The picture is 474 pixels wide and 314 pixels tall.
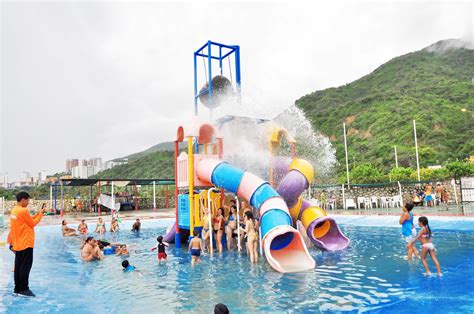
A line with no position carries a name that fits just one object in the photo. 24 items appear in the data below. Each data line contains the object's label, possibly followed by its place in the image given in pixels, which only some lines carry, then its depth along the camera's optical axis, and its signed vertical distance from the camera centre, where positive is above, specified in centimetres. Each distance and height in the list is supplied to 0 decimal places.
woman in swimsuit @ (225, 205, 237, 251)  1005 -111
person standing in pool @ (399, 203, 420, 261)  760 -108
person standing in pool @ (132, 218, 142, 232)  1660 -174
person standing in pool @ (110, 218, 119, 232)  1708 -173
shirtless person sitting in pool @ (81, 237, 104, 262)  966 -162
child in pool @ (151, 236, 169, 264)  930 -165
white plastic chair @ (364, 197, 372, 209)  2122 -143
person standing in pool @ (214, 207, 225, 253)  1005 -117
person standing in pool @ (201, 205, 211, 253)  1004 -125
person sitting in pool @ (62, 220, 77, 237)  1551 -174
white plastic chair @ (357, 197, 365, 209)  2115 -137
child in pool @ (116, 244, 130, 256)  1045 -178
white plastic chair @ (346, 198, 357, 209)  2158 -148
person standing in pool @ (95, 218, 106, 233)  1633 -169
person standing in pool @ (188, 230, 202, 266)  877 -153
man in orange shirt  566 -69
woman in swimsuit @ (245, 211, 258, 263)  861 -128
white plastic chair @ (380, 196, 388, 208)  2075 -143
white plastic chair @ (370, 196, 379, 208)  2109 -134
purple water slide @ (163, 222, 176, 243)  1259 -167
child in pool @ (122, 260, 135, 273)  806 -175
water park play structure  796 -35
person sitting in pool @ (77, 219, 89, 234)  1597 -165
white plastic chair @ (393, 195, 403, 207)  2052 -134
